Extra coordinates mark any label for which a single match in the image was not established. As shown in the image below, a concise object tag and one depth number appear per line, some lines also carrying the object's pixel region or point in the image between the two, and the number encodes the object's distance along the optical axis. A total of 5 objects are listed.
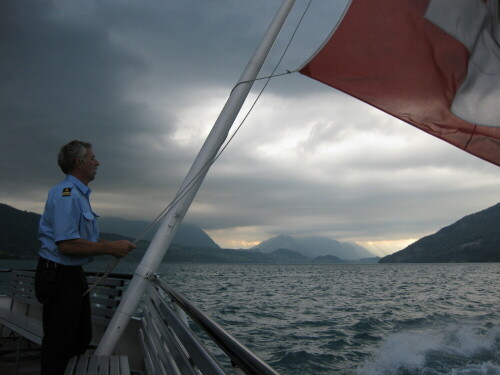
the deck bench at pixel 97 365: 2.74
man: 2.62
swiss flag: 3.36
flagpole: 3.12
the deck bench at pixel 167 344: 1.68
